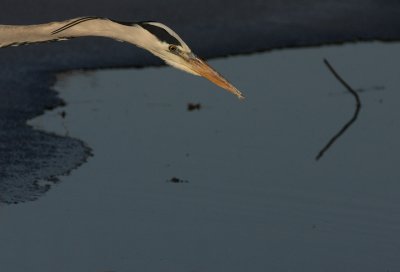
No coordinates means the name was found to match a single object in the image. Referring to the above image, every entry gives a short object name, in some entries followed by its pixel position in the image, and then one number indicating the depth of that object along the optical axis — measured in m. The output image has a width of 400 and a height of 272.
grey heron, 15.01
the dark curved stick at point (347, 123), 21.64
